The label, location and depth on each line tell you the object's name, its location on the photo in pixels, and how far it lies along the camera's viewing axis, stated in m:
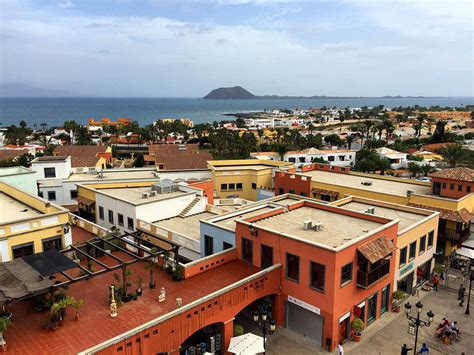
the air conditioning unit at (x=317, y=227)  26.41
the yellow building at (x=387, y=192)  36.22
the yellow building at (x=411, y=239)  29.36
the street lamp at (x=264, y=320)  21.05
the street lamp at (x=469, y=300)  28.07
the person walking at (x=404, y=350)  22.28
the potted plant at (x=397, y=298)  27.91
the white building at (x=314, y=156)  87.94
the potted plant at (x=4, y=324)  16.69
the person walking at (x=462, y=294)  29.78
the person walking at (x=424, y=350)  22.97
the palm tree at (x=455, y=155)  62.44
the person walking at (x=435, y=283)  32.12
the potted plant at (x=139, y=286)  22.27
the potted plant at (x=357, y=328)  24.20
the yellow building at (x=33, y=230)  23.97
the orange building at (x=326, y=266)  23.08
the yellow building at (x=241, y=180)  56.12
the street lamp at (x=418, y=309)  20.95
